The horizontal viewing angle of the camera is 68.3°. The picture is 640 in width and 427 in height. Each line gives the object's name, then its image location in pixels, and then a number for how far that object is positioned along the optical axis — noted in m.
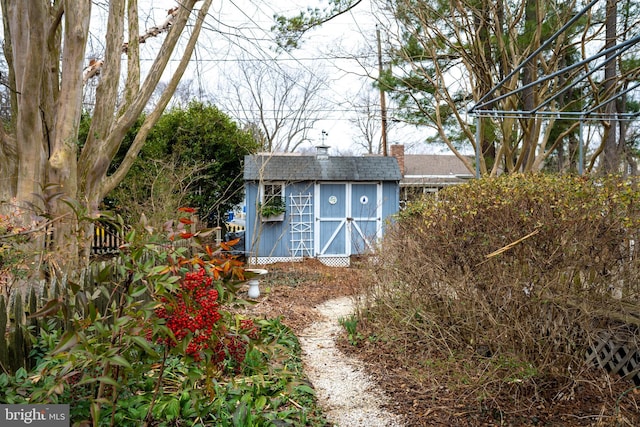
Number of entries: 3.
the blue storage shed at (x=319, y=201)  12.16
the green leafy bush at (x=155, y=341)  2.00
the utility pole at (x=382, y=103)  10.96
